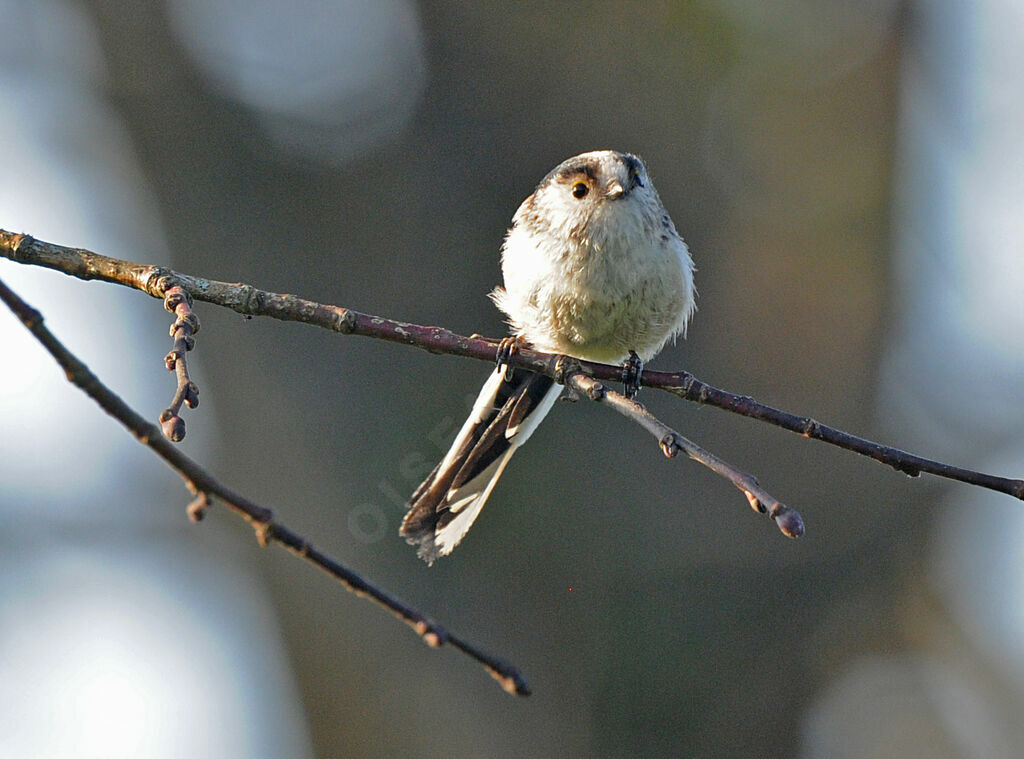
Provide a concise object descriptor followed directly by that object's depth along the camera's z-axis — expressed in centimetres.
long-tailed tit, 392
